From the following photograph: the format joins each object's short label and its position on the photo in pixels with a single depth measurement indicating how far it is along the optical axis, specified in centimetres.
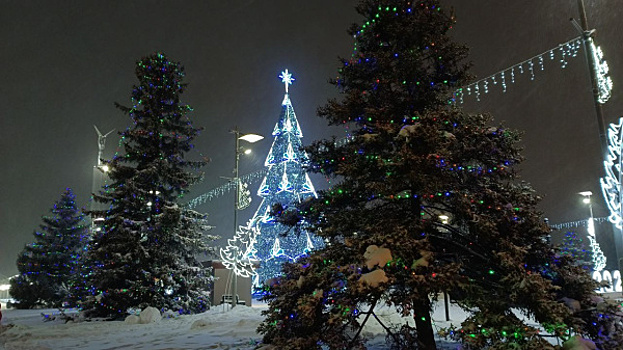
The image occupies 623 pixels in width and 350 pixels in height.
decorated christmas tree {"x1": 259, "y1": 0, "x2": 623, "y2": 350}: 551
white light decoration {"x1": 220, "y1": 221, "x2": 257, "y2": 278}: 1814
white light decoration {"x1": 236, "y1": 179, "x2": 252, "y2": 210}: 1991
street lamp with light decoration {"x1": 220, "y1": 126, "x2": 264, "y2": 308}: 1744
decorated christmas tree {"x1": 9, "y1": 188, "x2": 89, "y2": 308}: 2589
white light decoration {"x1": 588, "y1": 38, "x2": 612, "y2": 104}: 978
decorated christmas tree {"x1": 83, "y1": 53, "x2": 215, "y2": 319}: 1537
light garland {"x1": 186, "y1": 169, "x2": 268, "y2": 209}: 2550
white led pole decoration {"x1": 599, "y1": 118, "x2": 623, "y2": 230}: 1244
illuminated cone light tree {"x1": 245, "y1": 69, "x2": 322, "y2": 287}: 2322
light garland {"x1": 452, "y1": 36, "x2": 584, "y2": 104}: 1118
